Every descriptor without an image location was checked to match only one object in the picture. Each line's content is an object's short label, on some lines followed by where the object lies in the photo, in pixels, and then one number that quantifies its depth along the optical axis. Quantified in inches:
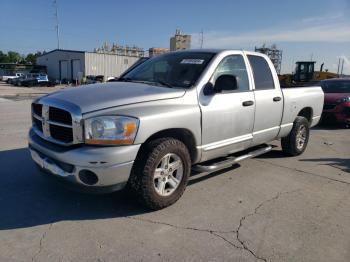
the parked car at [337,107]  389.1
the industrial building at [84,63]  1806.1
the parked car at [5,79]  1918.3
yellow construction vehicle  1040.8
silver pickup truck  128.0
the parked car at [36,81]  1595.7
